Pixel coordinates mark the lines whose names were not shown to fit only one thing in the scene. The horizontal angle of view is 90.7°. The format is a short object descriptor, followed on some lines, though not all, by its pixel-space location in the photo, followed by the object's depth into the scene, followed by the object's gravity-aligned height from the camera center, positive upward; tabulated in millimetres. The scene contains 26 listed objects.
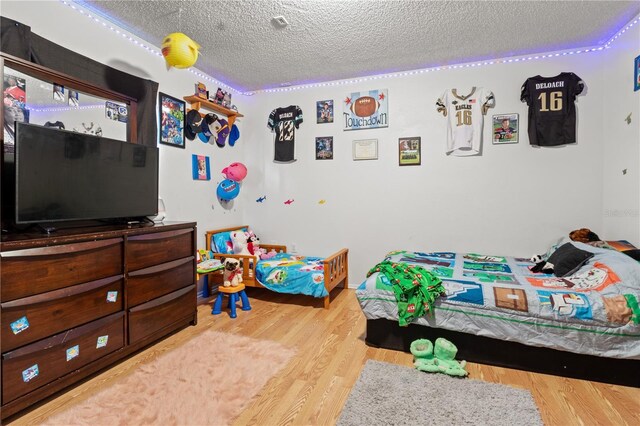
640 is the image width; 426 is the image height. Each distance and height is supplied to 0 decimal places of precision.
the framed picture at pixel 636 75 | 2636 +1167
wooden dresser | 1636 -595
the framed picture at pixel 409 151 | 3789 +713
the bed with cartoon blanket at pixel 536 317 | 1978 -715
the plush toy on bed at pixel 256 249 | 3982 -521
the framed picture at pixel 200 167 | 3650 +479
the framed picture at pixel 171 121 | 3211 +909
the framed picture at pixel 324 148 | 4164 +813
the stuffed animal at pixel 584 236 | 2992 -223
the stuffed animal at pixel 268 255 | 3980 -599
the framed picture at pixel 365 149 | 3961 +764
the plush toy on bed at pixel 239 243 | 3885 -435
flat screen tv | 1866 +203
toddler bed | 3354 -686
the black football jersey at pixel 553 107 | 3227 +1082
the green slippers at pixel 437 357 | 2092 -1027
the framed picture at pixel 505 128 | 3438 +910
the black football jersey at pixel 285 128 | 4285 +1106
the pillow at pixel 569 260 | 2498 -391
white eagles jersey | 3525 +1068
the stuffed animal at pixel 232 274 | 3252 -684
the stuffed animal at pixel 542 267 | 2716 -484
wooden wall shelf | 3510 +1215
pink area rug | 1697 -1113
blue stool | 3150 -931
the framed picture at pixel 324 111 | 4133 +1288
